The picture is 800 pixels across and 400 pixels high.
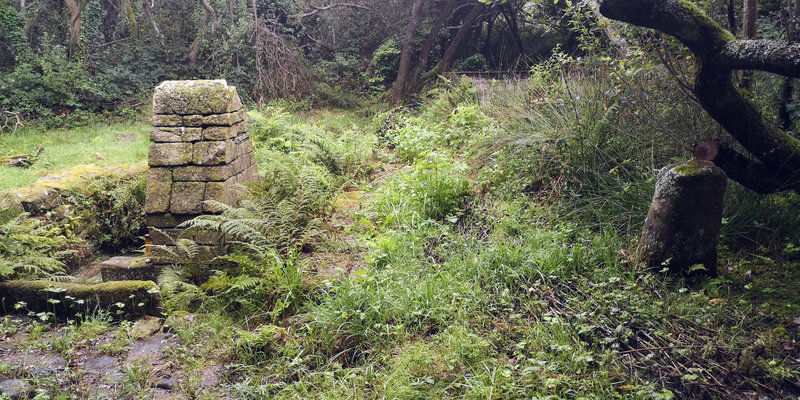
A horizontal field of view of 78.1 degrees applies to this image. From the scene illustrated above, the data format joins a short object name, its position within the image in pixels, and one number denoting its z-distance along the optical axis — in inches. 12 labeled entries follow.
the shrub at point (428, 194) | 191.3
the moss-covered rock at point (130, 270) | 189.0
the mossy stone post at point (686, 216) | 127.7
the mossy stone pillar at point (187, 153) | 183.2
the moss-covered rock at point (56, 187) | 219.5
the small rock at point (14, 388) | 114.3
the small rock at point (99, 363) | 129.1
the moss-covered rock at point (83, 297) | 162.9
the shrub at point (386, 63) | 525.3
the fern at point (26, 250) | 178.5
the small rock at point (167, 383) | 121.5
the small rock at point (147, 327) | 147.6
